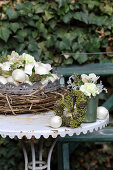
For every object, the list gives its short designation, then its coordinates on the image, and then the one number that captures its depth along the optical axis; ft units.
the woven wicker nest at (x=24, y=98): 8.22
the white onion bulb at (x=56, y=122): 7.56
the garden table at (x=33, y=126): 7.47
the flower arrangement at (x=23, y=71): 8.26
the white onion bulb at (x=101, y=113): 8.19
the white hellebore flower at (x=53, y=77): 8.60
